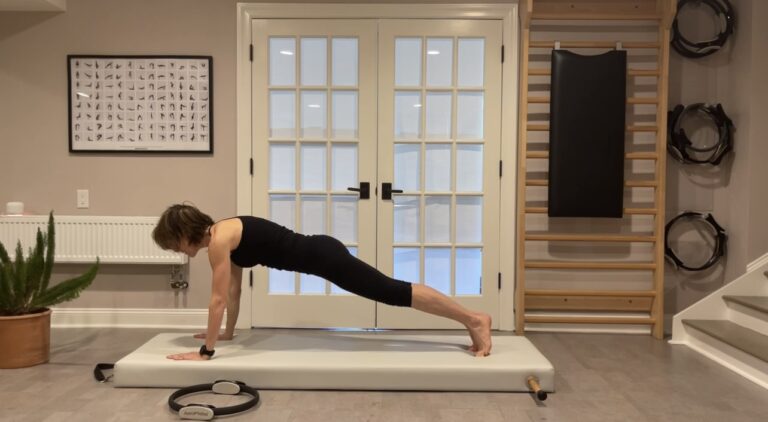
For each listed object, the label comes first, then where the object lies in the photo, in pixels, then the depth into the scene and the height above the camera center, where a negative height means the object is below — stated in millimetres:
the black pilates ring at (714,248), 4012 -453
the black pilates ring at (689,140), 3967 +243
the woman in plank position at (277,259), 2785 -431
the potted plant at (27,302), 3102 -704
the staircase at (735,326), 3115 -883
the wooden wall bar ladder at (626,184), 3945 -78
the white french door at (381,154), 4090 +104
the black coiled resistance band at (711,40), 3965 +890
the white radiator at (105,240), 4023 -488
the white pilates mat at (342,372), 2752 -910
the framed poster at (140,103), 4105 +420
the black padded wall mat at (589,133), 3926 +248
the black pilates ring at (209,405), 2373 -956
